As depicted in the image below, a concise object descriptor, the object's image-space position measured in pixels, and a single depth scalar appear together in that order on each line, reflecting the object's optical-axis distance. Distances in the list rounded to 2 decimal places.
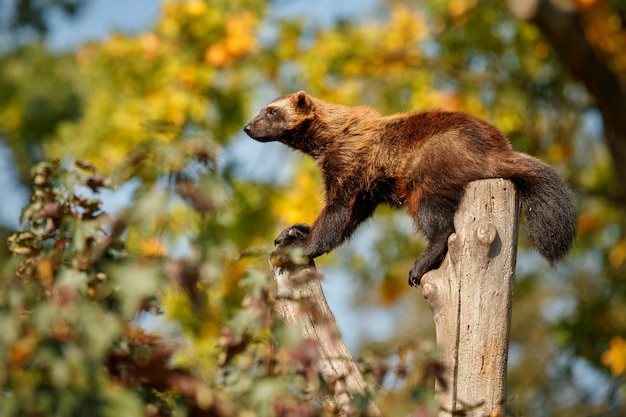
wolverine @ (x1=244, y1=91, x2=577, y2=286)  9.31
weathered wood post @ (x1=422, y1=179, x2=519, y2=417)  7.45
